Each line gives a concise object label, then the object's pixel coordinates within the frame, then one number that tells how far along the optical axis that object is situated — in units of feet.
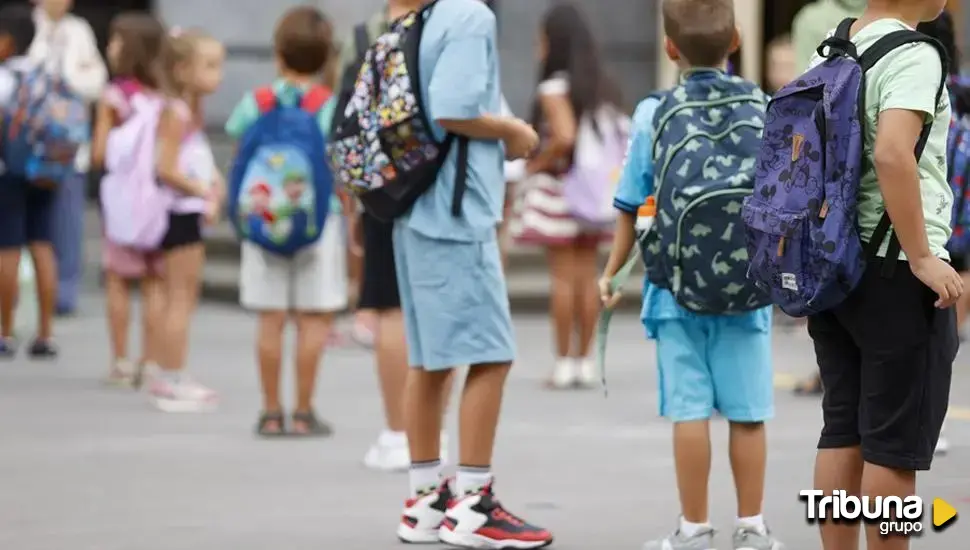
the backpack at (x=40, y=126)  72.28
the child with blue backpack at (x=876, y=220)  29.09
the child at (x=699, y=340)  36.65
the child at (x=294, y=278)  54.13
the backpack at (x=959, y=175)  45.47
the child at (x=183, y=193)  61.67
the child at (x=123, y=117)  63.93
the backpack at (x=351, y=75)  45.91
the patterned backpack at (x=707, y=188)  35.78
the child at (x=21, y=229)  74.13
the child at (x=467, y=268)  38.68
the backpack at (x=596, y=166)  66.44
